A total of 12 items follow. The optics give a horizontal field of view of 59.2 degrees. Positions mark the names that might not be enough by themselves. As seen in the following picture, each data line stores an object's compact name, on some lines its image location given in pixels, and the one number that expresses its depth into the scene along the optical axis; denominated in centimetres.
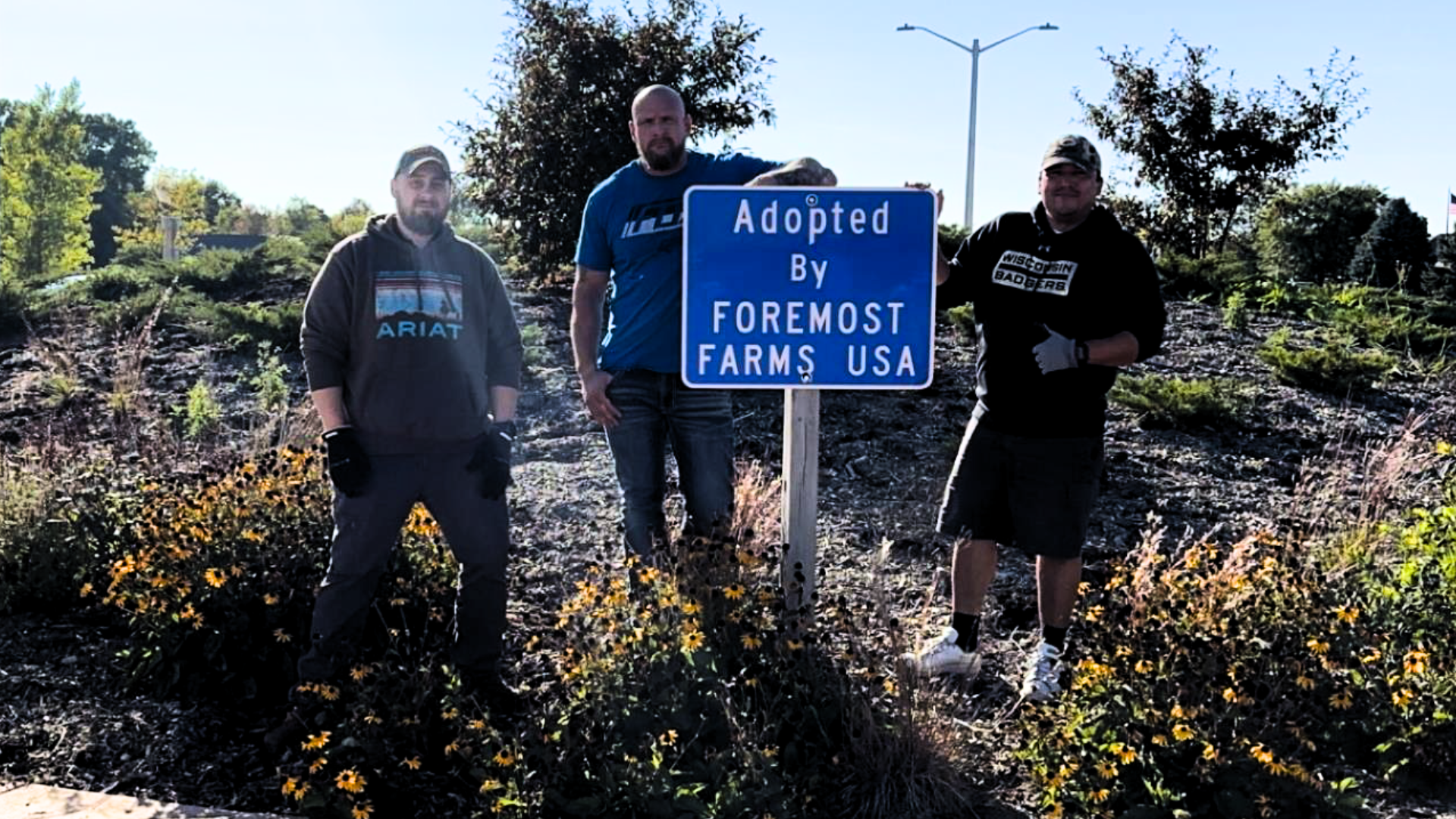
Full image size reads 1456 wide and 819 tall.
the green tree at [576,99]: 991
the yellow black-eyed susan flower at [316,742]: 297
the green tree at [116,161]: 6994
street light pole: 2517
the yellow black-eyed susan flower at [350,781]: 289
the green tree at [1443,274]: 1549
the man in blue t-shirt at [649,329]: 367
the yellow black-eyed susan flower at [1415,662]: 312
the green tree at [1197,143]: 1670
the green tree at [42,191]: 3050
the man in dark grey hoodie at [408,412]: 349
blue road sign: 330
